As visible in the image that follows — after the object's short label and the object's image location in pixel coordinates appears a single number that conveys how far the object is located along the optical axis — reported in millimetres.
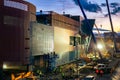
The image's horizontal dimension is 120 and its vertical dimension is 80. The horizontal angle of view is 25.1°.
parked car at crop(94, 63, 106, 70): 50844
